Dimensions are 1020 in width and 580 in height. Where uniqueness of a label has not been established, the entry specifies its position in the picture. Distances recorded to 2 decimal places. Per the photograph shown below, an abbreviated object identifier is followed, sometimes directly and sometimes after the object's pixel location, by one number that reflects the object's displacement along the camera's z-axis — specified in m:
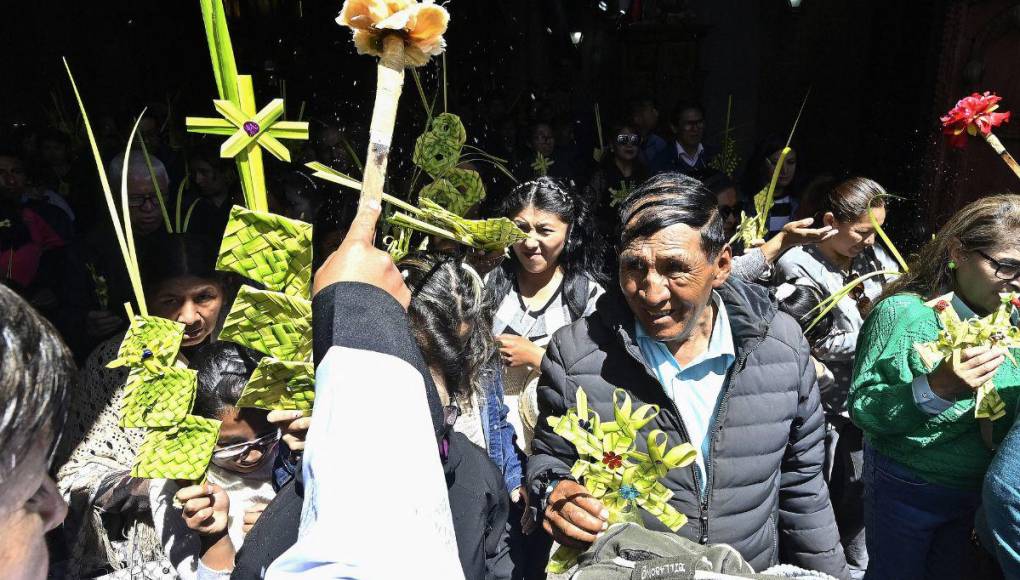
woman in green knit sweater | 2.07
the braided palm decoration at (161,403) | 1.61
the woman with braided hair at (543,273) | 3.02
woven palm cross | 1.34
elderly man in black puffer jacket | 1.97
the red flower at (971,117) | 2.60
